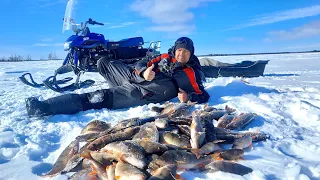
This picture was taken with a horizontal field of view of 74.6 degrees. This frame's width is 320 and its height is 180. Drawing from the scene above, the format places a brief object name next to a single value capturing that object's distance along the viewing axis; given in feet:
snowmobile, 17.94
